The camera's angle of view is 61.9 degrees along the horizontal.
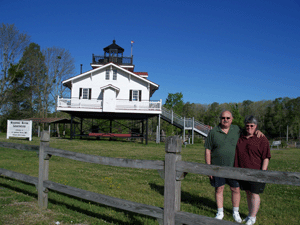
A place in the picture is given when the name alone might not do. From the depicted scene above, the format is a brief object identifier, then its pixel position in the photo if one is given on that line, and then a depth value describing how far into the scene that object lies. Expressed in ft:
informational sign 72.74
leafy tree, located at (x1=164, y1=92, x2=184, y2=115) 205.77
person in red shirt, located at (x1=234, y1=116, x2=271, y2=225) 12.33
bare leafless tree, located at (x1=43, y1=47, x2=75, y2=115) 144.46
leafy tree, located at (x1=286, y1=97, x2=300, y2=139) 222.69
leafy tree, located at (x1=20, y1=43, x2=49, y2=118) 143.33
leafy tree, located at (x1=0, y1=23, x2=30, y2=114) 125.18
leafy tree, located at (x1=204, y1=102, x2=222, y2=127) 205.71
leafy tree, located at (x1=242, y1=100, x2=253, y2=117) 267.59
